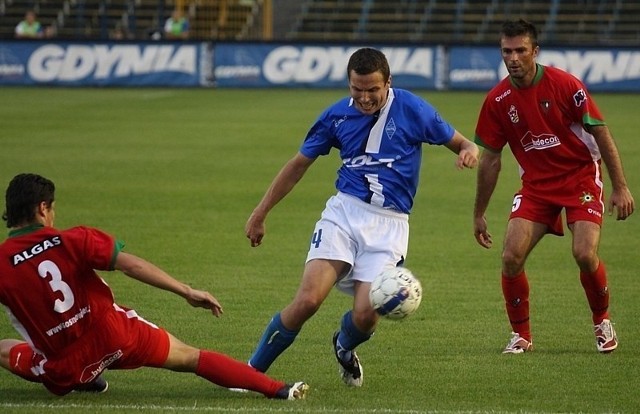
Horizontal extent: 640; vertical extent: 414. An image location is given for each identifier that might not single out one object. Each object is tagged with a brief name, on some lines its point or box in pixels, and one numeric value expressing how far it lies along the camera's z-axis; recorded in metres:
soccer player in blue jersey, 14.65
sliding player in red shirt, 13.00
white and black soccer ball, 14.01
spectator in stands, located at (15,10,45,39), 71.25
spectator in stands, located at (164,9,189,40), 73.50
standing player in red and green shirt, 16.48
